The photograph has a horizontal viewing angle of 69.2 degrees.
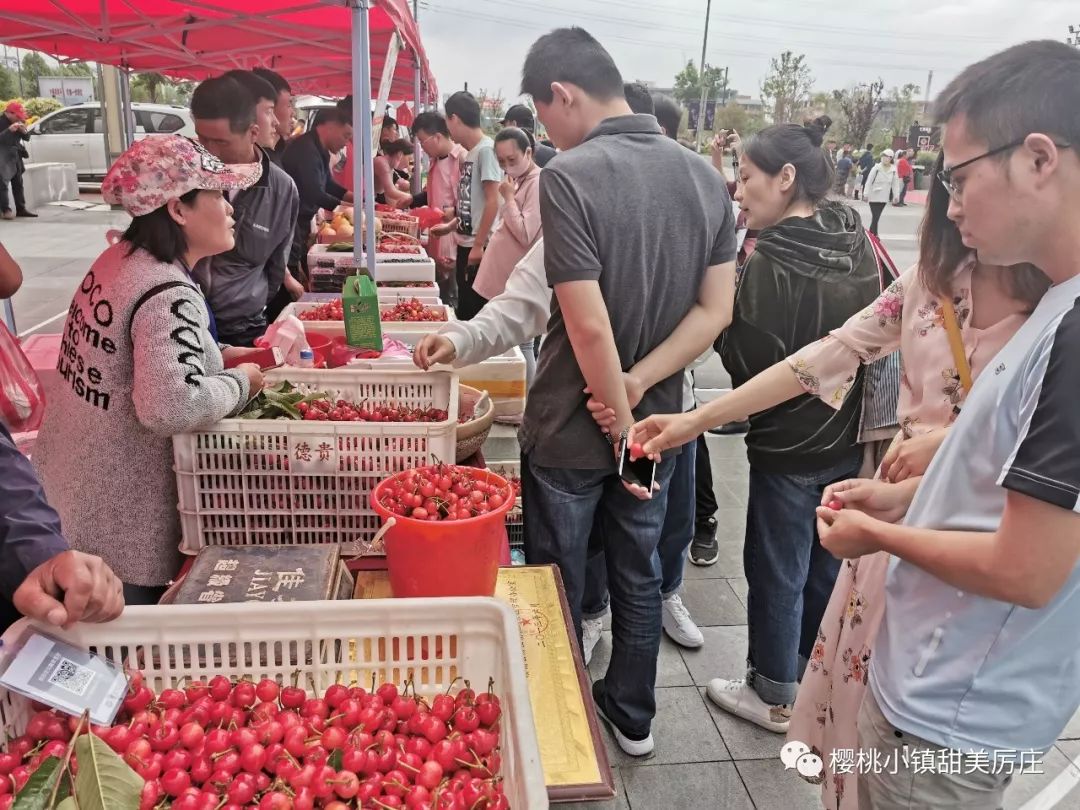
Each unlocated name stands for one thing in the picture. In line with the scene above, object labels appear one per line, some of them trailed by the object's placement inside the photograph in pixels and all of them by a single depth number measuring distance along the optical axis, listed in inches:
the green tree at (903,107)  1847.9
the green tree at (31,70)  1622.8
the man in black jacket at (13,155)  488.4
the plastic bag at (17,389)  100.1
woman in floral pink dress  55.9
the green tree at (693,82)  2199.2
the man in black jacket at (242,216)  124.6
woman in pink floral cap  71.9
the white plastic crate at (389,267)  193.6
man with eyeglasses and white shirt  42.0
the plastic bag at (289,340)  102.7
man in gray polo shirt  80.4
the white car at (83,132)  751.7
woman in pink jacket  151.6
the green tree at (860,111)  1278.3
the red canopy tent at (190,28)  193.6
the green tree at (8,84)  1419.9
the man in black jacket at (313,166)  234.7
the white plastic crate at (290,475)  77.0
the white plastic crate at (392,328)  136.2
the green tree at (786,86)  1680.6
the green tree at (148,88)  1195.9
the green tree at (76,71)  1622.8
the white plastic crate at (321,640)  50.1
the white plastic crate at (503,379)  150.3
